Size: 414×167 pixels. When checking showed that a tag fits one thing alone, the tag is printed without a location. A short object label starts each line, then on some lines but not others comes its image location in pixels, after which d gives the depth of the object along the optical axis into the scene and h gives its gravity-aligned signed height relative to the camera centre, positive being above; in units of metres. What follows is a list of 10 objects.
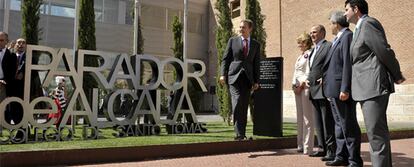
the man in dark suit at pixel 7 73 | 6.88 +0.32
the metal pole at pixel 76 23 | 9.91 +1.75
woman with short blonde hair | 6.74 -0.11
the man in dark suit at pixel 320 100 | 6.12 -0.10
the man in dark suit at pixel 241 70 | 6.94 +0.39
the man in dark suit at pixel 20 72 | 7.10 +0.35
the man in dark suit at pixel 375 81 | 4.16 +0.13
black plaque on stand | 7.64 -0.13
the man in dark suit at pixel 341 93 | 5.23 -0.01
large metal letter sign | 7.01 -0.09
